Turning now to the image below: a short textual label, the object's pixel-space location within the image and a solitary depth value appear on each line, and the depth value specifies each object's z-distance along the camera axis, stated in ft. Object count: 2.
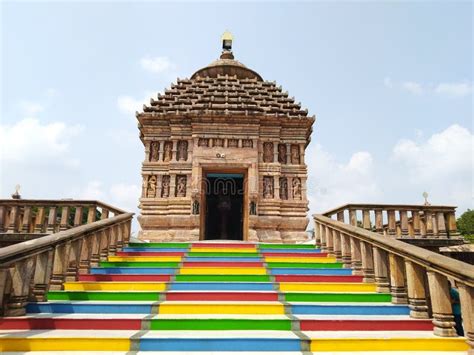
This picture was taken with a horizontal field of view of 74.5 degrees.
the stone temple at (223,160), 44.50
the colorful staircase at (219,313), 12.52
